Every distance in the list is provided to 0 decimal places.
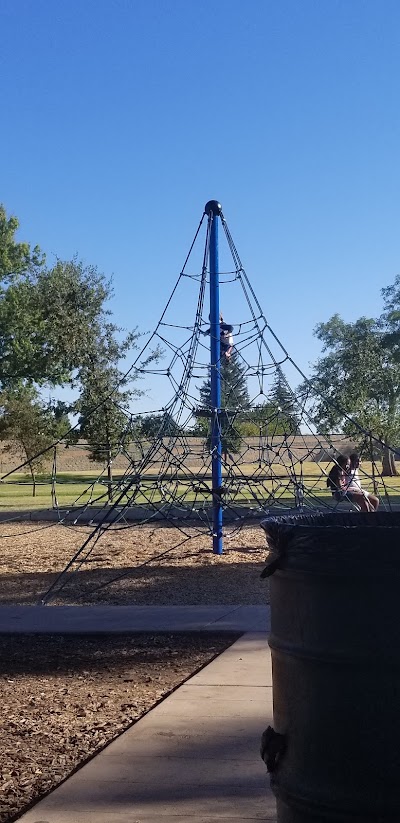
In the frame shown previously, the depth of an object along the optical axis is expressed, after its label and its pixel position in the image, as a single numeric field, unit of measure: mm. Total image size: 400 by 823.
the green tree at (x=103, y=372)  28672
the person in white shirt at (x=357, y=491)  13422
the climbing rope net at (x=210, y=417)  12329
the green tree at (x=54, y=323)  29172
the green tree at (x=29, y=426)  31719
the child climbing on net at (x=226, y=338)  13711
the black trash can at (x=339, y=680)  2533
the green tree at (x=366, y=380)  40562
